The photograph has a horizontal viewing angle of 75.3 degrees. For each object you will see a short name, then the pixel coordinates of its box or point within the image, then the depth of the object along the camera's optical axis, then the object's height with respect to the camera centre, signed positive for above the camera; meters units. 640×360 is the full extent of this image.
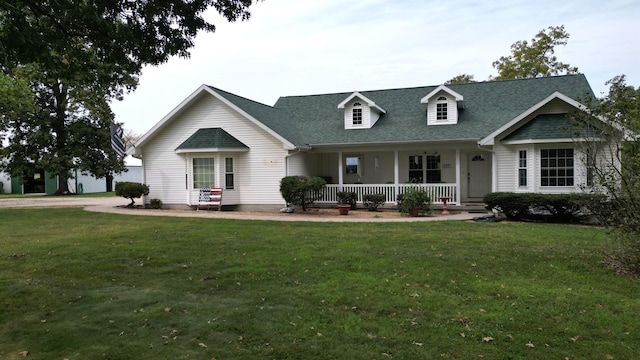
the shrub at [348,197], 17.92 -0.86
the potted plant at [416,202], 15.62 -0.97
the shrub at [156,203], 19.45 -1.11
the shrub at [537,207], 13.43 -1.07
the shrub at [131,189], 19.52 -0.44
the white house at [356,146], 17.36 +1.36
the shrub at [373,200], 17.34 -0.99
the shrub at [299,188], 16.61 -0.41
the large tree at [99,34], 6.26 +2.40
